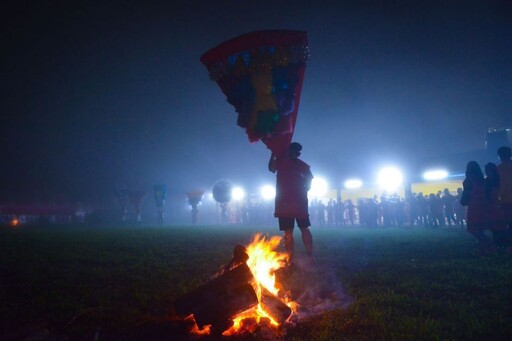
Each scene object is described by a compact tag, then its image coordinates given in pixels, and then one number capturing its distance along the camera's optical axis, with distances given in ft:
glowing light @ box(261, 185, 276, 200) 140.26
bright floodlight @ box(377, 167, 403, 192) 97.47
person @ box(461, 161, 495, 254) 26.89
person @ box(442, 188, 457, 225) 69.46
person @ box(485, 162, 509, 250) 26.27
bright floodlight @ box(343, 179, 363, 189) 111.42
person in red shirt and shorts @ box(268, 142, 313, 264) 22.39
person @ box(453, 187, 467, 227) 65.10
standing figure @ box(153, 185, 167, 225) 122.06
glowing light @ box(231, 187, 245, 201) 148.28
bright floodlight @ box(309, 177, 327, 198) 117.50
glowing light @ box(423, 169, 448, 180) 91.40
